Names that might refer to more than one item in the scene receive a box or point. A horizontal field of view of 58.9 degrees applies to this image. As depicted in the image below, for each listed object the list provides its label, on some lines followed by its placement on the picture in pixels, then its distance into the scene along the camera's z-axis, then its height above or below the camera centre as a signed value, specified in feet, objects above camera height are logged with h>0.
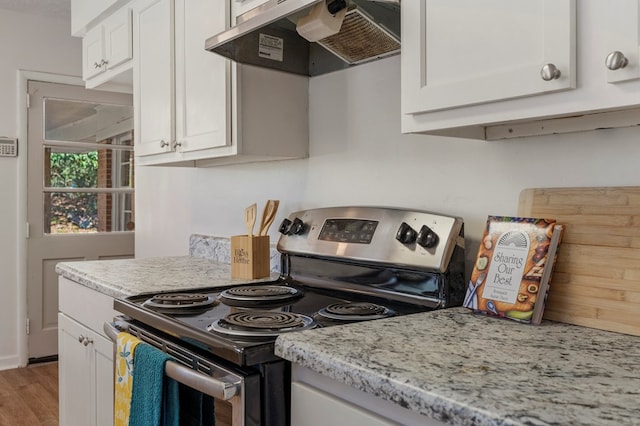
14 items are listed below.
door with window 13.34 +0.48
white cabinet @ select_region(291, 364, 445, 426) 2.92 -1.10
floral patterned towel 4.70 -1.44
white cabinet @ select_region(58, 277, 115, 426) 6.27 -1.81
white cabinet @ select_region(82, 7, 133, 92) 8.82 +2.56
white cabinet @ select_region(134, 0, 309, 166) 6.42 +1.31
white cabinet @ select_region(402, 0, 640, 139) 3.07 +0.87
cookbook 3.96 -0.44
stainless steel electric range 3.63 -0.85
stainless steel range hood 4.99 +1.69
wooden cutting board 3.71 -0.36
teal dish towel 4.24 -1.42
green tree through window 13.73 +0.51
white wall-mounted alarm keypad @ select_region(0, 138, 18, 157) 12.83 +1.35
